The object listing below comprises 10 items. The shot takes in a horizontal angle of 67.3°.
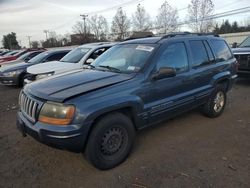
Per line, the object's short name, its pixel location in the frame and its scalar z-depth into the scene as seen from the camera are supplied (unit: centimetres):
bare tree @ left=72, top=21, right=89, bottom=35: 4642
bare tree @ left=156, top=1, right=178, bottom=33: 2943
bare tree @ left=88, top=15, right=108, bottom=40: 4199
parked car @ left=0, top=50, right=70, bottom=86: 749
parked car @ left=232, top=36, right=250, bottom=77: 631
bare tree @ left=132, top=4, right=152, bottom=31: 3210
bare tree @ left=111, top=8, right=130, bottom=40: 3321
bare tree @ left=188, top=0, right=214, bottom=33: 2666
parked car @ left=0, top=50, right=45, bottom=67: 995
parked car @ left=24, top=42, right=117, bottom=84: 572
